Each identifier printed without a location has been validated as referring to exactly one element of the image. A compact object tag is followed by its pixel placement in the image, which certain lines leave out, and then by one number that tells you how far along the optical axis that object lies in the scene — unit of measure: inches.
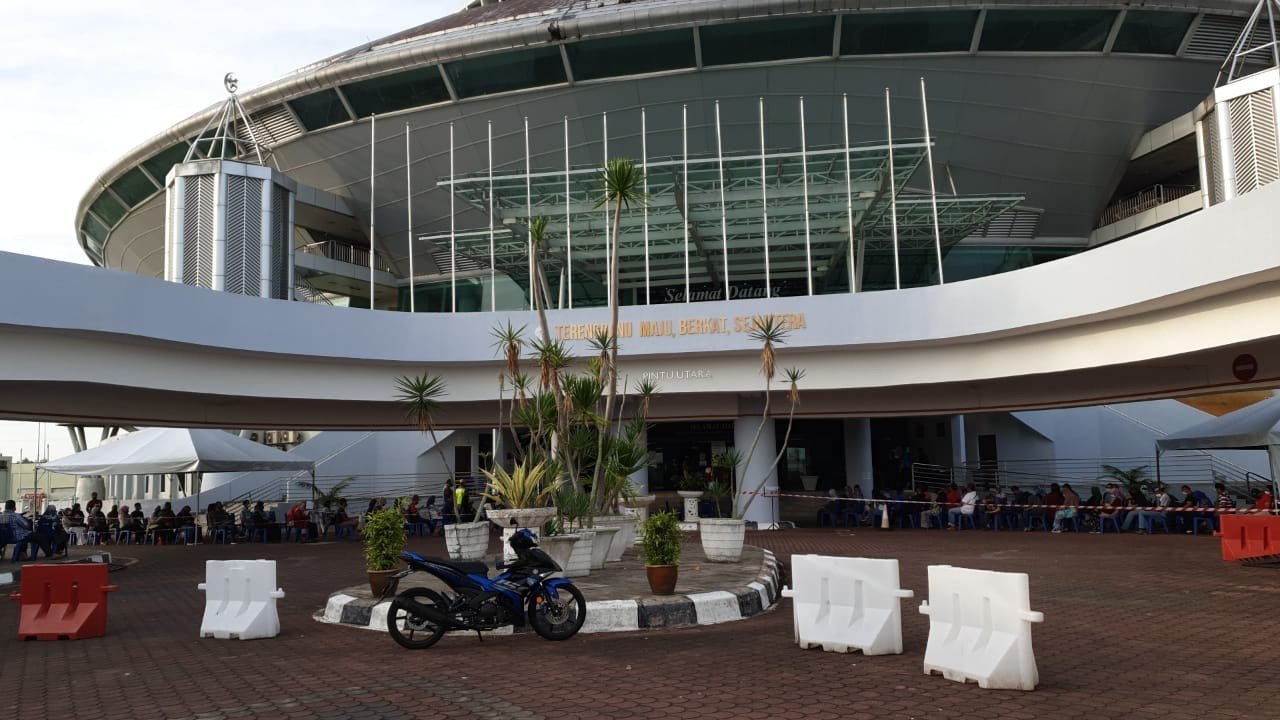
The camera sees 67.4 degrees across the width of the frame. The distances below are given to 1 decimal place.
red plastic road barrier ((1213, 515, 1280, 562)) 541.3
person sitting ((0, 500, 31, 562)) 735.8
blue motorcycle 338.3
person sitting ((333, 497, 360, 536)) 1005.2
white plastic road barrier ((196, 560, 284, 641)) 376.8
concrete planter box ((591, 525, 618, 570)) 510.3
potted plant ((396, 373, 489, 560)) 502.3
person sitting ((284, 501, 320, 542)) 955.3
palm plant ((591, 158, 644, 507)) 564.8
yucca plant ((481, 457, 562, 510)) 476.7
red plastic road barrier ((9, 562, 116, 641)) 390.3
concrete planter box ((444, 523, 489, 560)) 502.3
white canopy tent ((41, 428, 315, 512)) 858.8
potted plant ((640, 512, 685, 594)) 403.9
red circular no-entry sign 678.5
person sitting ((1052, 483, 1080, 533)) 861.2
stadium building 1113.4
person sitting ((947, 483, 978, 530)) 915.4
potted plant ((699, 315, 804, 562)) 559.5
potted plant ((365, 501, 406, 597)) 426.6
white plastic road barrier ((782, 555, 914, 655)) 309.3
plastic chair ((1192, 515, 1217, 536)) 808.9
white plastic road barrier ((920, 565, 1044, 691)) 257.8
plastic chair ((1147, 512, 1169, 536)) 831.1
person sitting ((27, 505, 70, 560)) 738.2
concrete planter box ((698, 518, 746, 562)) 559.5
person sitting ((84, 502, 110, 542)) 988.6
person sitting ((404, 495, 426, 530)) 996.6
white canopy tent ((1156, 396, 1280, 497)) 742.5
